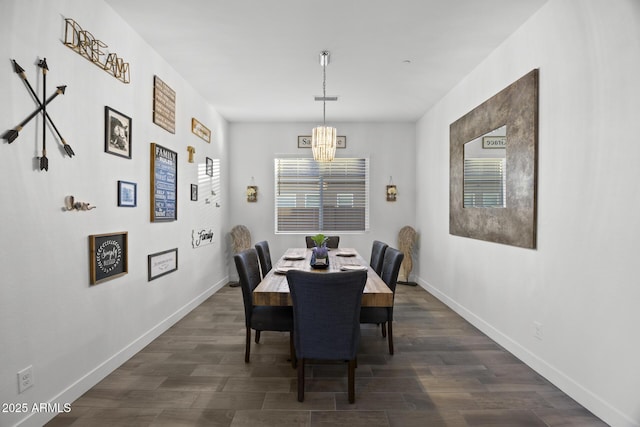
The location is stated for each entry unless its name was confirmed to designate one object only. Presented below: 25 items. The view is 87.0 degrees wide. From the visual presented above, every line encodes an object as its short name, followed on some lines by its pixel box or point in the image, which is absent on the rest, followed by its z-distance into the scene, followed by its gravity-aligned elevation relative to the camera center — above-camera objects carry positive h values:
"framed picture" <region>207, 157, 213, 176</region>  4.94 +0.59
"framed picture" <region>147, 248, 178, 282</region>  3.24 -0.59
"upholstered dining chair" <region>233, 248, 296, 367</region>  2.64 -0.86
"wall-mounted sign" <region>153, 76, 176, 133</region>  3.35 +1.06
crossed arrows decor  1.81 +0.55
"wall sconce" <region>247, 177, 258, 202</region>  5.95 +0.24
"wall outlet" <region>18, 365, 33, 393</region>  1.84 -0.96
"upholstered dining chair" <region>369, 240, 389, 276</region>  3.61 -0.54
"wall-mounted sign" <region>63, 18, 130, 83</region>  2.22 +1.13
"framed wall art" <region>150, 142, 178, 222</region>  3.29 +0.23
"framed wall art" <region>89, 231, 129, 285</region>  2.42 -0.39
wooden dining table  2.28 -0.57
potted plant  3.08 -0.45
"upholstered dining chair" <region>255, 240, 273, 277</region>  3.65 -0.56
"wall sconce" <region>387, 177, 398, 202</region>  5.98 +0.26
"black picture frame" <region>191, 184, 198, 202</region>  4.31 +0.18
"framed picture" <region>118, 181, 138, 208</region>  2.76 +0.10
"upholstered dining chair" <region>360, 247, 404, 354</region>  2.86 -0.87
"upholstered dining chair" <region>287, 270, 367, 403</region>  2.03 -0.68
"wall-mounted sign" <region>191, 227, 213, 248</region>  4.38 -0.42
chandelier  3.72 +0.72
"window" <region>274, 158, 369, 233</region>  6.09 +0.20
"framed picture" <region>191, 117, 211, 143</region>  4.36 +1.04
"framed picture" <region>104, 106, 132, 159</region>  2.60 +0.59
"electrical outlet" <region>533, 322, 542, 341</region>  2.66 -0.97
